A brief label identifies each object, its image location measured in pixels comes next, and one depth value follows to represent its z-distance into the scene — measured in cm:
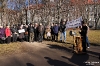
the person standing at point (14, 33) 717
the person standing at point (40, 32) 692
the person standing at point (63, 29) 660
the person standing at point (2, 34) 687
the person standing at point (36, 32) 711
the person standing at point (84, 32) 479
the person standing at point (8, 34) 682
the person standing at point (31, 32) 698
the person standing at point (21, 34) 717
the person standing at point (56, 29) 702
